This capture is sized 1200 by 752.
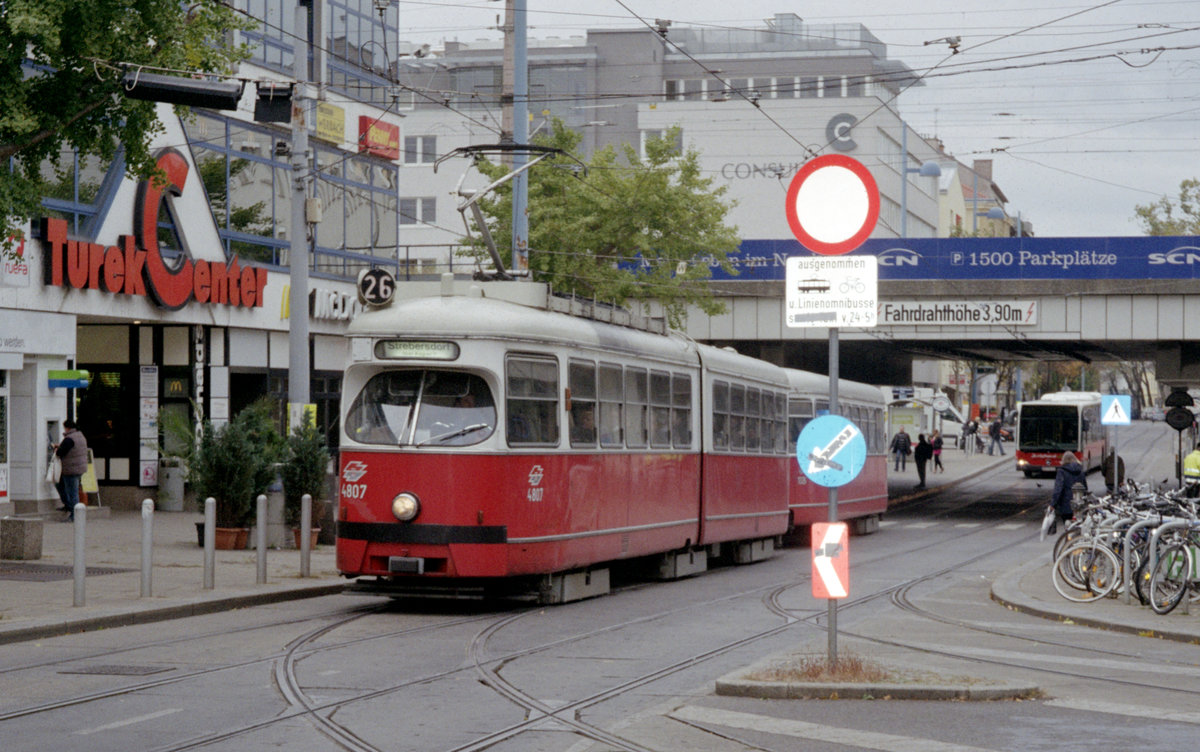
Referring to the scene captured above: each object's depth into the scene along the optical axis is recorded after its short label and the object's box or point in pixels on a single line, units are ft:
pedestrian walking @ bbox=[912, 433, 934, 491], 176.96
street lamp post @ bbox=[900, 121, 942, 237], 238.85
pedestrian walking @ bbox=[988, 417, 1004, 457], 263.70
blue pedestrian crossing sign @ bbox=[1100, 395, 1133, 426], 106.63
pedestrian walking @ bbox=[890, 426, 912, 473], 212.43
